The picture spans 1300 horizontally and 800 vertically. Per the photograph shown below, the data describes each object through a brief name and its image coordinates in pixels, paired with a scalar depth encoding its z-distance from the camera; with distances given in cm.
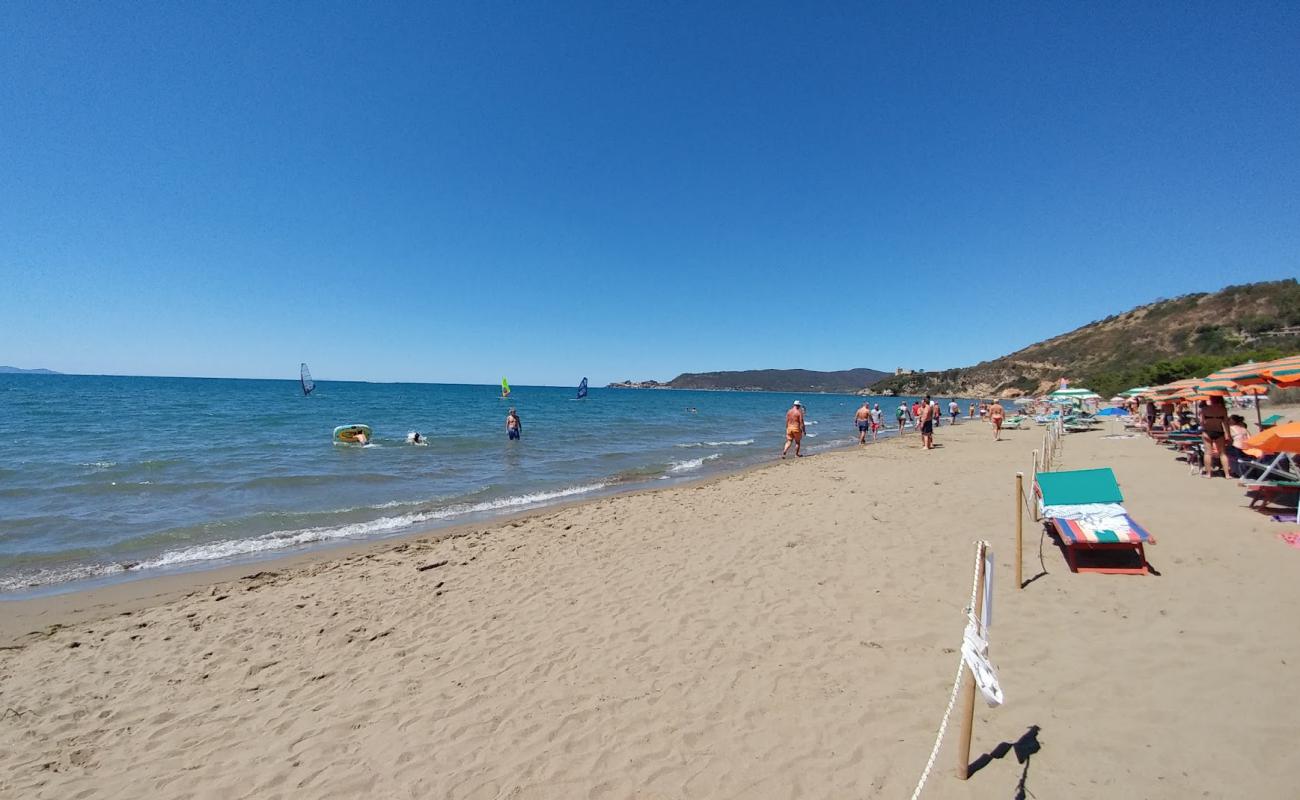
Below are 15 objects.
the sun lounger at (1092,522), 571
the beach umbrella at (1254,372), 891
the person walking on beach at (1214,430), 1087
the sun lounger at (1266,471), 792
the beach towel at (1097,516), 594
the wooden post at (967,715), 262
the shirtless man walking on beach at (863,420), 2201
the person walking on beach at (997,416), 2364
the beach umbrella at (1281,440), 756
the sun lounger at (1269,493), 789
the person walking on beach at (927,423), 1872
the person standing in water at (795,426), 1870
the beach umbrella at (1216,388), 1042
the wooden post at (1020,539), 516
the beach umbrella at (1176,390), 1337
